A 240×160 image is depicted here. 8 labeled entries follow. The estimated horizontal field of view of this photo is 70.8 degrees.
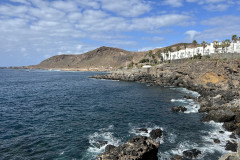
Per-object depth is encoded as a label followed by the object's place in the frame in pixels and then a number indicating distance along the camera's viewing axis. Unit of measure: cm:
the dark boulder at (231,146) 2230
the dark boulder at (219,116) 3134
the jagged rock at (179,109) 3937
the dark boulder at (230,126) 2839
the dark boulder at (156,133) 2633
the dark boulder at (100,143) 2353
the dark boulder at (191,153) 2089
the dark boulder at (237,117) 3037
